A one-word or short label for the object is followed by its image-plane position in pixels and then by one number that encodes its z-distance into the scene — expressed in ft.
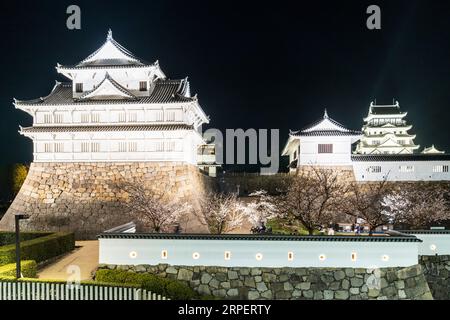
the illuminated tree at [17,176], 155.22
